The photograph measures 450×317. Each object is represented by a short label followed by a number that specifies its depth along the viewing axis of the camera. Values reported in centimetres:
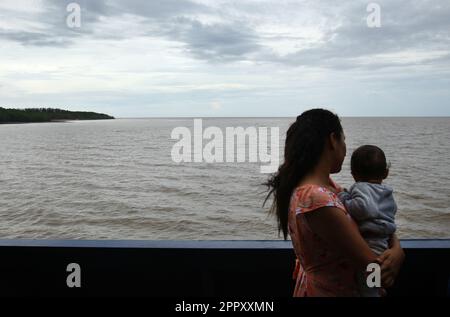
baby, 126
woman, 113
